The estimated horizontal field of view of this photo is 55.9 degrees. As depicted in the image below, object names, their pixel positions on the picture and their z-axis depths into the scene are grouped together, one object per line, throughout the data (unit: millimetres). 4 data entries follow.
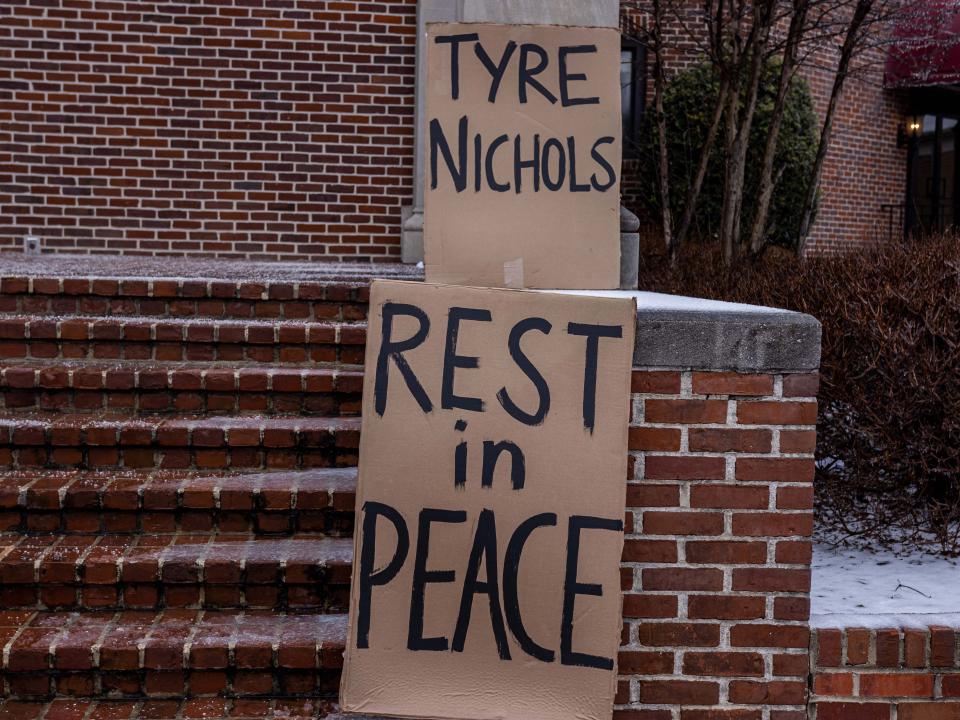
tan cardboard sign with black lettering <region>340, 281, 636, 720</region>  2086
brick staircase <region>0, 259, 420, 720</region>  2355
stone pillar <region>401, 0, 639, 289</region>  3840
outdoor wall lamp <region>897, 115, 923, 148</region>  12250
